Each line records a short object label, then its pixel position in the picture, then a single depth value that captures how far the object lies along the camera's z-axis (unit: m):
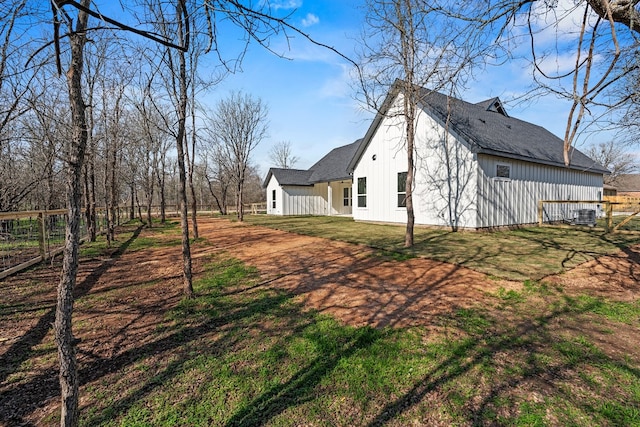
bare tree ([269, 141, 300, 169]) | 46.38
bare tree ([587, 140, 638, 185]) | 35.38
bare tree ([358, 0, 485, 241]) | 7.22
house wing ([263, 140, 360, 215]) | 23.14
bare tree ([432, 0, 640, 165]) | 2.26
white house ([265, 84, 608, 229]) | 10.83
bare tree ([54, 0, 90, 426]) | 1.65
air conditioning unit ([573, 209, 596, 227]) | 12.40
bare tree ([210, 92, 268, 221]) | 21.56
